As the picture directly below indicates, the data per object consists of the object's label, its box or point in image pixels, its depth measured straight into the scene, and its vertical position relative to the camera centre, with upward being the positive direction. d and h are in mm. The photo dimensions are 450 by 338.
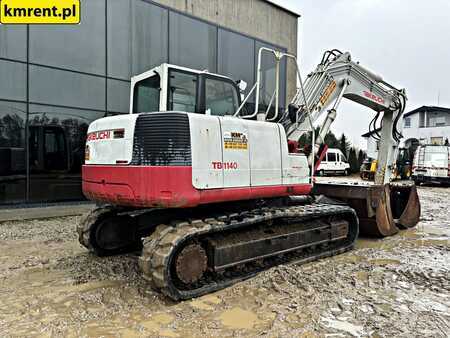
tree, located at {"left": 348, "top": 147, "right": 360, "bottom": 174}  30970 +48
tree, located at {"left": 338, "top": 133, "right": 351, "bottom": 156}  32247 +1549
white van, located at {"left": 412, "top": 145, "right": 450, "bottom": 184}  19672 -30
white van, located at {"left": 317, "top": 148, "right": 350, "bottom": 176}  28312 -205
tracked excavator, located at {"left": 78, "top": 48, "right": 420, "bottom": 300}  3900 -237
